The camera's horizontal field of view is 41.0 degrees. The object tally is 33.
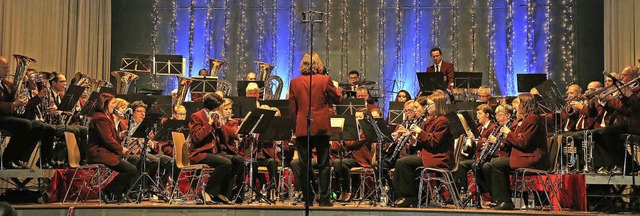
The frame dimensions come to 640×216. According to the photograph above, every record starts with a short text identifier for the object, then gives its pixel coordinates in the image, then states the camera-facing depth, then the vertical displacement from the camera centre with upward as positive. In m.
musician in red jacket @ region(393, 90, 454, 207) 9.71 -0.40
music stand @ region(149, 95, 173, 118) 11.41 +0.12
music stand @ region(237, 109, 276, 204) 9.55 -0.08
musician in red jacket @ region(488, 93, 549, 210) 9.30 -0.34
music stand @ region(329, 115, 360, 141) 9.99 -0.15
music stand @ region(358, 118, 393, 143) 9.75 -0.15
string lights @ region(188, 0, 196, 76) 16.86 +1.87
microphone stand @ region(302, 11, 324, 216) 8.59 +0.05
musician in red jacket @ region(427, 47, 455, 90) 13.41 +0.79
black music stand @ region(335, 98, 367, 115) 10.87 +0.14
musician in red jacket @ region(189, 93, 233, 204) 9.97 -0.41
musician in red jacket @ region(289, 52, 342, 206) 9.35 +0.07
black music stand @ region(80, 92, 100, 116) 10.20 +0.11
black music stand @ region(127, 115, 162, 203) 9.97 -0.40
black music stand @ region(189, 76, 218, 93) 12.52 +0.44
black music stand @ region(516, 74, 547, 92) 11.52 +0.50
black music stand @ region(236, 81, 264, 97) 12.42 +0.42
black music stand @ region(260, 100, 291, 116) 10.66 +0.13
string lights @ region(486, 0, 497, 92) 16.19 +1.41
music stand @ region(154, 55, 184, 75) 12.91 +0.75
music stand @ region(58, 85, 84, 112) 10.08 +0.16
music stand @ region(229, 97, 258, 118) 10.77 +0.11
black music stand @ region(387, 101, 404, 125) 10.86 +0.05
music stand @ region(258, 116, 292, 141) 9.80 -0.17
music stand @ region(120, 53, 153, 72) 12.98 +0.78
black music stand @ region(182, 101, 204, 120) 11.12 +0.10
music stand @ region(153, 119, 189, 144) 10.05 -0.15
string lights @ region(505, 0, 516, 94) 16.19 +1.39
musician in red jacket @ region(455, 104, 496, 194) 10.25 -0.27
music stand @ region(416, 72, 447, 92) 11.97 +0.50
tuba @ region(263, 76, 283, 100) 13.54 +0.41
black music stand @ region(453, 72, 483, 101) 12.23 +0.54
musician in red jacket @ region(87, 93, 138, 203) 9.95 -0.39
